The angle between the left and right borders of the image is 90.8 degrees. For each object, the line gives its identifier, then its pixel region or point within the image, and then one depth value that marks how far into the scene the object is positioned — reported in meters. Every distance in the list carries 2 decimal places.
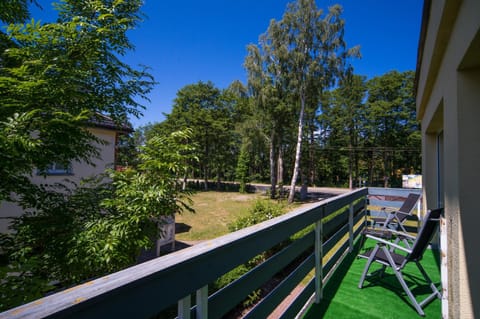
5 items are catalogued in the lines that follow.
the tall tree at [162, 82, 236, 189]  21.45
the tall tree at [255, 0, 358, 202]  12.16
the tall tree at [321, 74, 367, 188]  22.66
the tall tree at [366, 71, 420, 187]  20.59
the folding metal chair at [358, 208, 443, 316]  2.28
